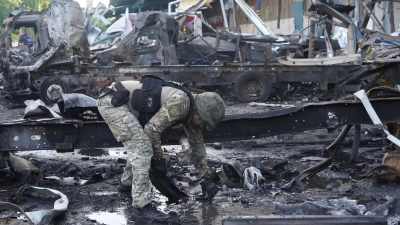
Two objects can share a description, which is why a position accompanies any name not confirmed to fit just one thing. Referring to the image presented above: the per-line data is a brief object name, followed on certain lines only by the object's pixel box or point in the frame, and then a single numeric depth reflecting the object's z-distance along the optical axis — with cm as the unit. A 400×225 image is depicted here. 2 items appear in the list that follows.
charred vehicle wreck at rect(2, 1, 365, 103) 1381
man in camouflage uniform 512
